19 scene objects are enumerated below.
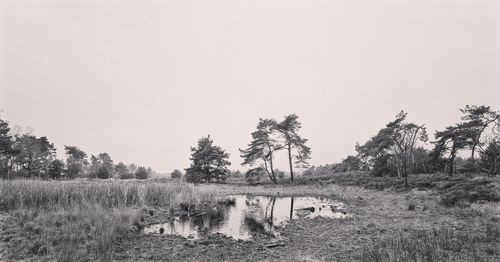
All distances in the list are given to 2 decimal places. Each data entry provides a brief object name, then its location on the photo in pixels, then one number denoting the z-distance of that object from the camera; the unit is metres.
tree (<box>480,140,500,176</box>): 20.90
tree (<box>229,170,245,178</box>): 58.77
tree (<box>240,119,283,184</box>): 35.28
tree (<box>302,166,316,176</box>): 69.65
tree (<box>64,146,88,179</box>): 44.58
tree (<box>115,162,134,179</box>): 62.07
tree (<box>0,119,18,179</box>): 36.06
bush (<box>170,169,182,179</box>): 51.09
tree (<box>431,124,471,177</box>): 25.07
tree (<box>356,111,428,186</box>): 22.49
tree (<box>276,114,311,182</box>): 34.75
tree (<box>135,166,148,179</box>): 48.03
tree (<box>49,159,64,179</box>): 38.56
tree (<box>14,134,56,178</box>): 39.95
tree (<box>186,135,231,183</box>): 35.72
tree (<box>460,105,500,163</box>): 21.68
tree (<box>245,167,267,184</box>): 36.28
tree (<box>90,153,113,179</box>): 45.58
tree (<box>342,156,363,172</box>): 54.12
